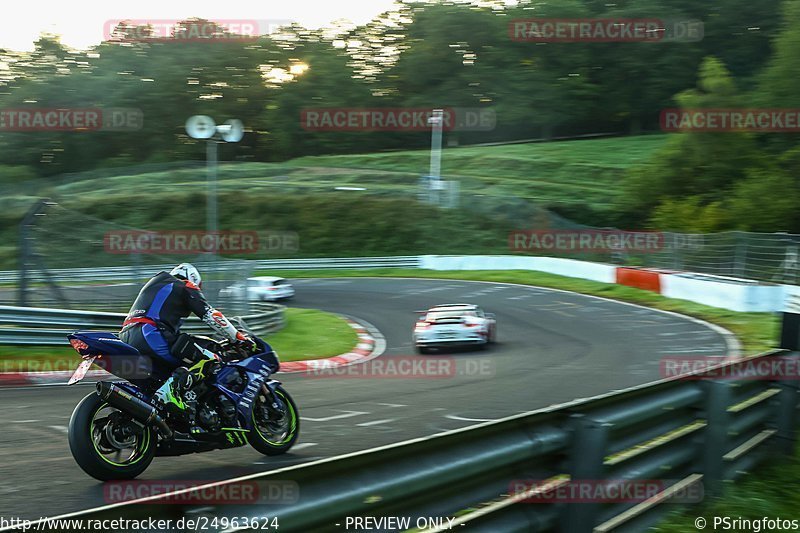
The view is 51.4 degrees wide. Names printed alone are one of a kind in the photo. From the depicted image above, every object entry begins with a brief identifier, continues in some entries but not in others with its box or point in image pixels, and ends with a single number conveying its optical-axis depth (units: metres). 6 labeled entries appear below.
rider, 6.62
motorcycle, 6.11
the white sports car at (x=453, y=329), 17.81
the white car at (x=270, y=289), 27.89
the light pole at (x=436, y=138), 42.92
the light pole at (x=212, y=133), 22.35
